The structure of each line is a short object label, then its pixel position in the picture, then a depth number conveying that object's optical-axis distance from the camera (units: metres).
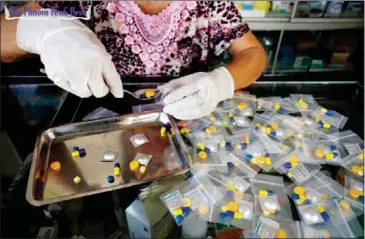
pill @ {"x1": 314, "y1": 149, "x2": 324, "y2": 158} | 0.87
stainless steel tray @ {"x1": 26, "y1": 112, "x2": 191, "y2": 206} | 0.75
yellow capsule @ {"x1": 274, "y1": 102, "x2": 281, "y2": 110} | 1.04
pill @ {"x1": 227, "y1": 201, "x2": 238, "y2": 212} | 0.72
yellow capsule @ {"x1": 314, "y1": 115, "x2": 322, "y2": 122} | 1.00
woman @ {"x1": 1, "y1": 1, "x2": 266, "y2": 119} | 0.84
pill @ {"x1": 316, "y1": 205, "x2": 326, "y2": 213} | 0.73
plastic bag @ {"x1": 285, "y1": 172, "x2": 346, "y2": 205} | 0.75
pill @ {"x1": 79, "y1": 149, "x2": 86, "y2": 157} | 0.84
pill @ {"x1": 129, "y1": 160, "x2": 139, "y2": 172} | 0.80
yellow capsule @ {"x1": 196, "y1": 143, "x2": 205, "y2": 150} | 0.89
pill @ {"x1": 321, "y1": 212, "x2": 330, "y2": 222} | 0.70
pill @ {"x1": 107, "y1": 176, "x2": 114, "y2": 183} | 0.77
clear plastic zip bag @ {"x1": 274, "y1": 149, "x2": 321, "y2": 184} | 0.80
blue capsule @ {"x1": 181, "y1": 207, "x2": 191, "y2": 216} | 0.71
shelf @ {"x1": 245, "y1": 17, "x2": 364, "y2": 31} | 2.03
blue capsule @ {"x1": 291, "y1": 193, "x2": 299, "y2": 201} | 0.75
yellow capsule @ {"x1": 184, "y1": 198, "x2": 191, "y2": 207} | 0.73
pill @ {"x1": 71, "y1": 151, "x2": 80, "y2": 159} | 0.84
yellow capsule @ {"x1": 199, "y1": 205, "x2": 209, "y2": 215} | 0.72
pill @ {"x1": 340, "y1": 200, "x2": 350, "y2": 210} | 0.73
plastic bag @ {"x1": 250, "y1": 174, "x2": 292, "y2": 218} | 0.72
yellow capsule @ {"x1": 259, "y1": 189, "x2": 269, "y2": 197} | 0.75
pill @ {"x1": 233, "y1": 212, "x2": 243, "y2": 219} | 0.70
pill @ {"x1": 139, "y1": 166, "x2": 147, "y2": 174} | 0.79
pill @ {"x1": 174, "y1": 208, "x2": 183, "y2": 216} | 0.70
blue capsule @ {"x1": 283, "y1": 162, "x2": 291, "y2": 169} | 0.83
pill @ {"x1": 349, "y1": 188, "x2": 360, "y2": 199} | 0.75
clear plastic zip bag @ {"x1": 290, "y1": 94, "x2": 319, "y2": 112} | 1.04
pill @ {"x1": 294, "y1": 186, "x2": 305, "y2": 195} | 0.76
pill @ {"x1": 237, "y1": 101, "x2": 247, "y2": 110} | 1.04
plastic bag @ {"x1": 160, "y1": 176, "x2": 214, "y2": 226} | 0.71
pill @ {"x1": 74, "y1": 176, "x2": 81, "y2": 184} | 0.77
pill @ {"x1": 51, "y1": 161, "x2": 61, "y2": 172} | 0.80
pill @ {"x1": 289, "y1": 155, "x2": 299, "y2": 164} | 0.85
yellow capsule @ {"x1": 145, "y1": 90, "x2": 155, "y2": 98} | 1.04
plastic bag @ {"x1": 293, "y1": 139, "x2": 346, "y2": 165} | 0.86
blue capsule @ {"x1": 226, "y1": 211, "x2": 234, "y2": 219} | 0.71
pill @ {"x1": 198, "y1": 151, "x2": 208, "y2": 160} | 0.85
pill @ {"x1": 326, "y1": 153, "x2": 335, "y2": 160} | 0.86
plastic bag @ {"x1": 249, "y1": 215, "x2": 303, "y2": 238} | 0.66
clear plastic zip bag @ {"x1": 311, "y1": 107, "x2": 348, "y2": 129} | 0.98
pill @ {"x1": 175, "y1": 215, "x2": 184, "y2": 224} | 0.69
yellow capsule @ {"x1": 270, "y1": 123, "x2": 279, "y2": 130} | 0.97
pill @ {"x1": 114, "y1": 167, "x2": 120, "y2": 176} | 0.78
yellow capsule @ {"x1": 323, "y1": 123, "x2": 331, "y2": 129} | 0.97
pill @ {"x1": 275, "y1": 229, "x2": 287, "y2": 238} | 0.66
